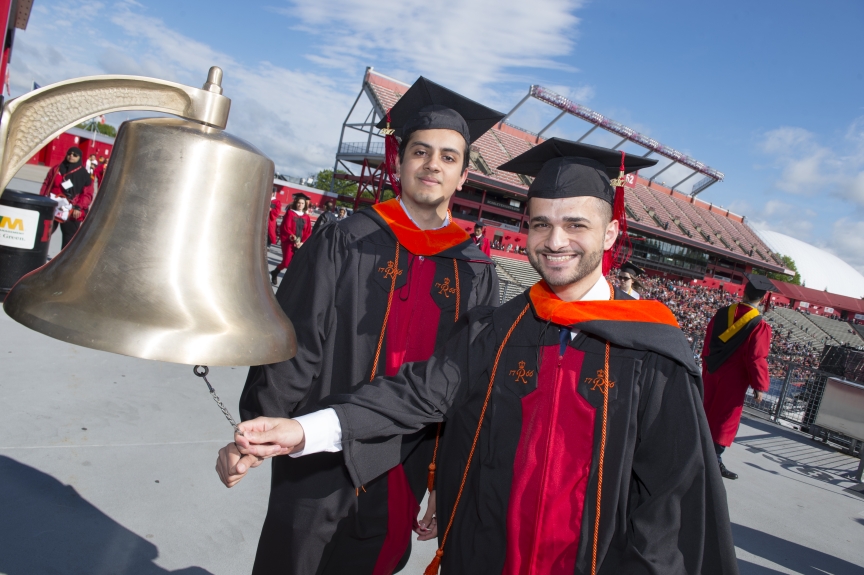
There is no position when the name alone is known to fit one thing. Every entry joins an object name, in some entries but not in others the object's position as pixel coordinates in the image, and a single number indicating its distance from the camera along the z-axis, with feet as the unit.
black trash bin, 15.02
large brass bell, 2.37
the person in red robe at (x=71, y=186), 23.63
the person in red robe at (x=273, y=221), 33.27
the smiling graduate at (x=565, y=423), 4.42
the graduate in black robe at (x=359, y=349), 5.67
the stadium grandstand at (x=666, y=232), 92.79
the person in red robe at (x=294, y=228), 30.91
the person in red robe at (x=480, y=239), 32.30
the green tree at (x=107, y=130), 170.89
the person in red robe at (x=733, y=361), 16.80
